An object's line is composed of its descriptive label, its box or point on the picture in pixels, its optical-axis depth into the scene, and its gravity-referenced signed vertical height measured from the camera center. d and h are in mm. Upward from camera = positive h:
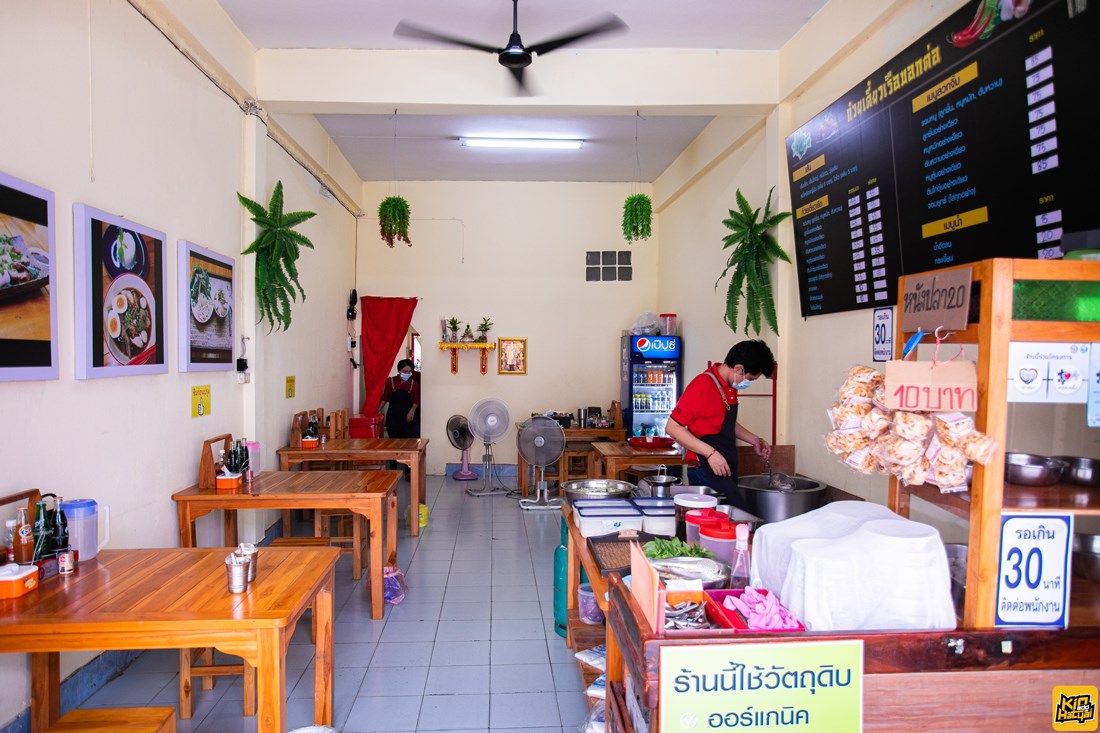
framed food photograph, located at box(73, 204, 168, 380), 3209 +387
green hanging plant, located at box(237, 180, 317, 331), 5250 +913
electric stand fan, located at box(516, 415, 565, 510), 7770 -884
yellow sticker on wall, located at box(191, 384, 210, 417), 4531 -211
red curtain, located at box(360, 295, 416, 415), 9227 +459
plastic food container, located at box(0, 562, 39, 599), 2436 -758
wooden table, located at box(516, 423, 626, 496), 8765 -920
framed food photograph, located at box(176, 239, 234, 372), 4293 +405
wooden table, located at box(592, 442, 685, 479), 6602 -931
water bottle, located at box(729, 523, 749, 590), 2295 -682
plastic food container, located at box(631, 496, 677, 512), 3316 -694
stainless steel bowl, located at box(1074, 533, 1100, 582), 2129 -629
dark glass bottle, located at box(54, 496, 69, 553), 2807 -667
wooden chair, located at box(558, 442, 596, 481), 8519 -1265
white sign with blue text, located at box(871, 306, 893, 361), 3895 +144
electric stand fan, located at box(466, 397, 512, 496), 8422 -675
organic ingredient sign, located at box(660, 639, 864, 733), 1716 -830
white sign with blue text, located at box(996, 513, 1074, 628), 1777 -566
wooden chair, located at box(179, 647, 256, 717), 3268 -1542
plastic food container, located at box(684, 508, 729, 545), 2770 -650
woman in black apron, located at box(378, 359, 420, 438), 8594 -456
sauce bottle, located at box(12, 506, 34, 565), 2629 -665
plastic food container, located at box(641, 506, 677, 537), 3162 -746
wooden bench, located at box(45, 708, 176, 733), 2234 -1178
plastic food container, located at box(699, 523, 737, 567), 2645 -703
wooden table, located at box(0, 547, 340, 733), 2268 -843
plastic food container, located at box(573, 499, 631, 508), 3316 -689
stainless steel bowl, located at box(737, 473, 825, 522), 4152 -863
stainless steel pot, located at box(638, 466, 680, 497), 3812 -703
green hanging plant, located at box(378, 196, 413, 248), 7559 +1670
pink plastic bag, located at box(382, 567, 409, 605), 4828 -1579
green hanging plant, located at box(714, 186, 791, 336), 5172 +807
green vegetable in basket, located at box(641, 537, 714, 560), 2537 -706
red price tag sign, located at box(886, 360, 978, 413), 1762 -72
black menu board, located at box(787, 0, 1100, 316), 2572 +975
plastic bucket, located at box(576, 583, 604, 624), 3826 -1388
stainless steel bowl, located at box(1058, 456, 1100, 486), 2084 -351
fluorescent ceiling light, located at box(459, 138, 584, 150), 7758 +2563
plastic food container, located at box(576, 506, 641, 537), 3133 -732
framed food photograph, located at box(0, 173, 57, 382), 2676 +365
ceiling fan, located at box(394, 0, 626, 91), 4066 +2004
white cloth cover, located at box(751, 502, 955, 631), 1829 -605
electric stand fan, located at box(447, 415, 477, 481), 8828 -864
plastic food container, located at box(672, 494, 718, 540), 3090 -647
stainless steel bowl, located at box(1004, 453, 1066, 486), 1967 -335
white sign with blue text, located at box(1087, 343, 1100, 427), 1780 -63
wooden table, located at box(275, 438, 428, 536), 5926 -757
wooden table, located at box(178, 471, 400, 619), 4188 -815
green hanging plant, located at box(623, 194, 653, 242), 7312 +1598
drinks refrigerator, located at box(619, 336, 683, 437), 8578 -247
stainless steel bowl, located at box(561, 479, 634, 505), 3852 -720
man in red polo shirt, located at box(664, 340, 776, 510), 4215 -351
